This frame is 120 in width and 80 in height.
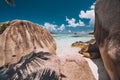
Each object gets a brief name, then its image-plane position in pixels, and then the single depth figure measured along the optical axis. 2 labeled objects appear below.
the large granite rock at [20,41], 3.12
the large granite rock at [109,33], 1.96
